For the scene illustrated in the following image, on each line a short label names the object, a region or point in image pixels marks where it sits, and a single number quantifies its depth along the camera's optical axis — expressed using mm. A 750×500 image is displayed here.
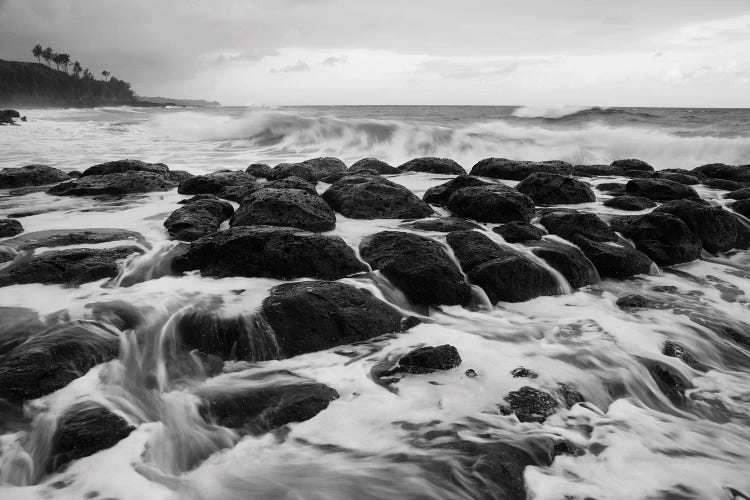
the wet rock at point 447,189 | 7523
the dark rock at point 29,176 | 8609
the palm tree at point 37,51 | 88875
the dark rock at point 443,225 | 6074
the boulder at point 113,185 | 7828
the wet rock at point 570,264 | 5410
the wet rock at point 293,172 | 9109
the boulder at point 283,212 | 5707
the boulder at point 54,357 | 3059
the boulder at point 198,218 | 5723
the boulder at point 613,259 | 5698
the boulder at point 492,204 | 6582
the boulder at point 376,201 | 6633
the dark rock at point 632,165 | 11860
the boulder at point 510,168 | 9680
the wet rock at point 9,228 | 5531
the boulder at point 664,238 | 6141
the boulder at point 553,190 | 7930
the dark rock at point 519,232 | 5938
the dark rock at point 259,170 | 9438
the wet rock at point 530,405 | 3182
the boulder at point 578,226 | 6090
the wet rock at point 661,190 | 8414
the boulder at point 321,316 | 3900
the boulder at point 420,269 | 4785
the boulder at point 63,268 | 4480
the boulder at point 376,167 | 10578
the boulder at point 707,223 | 6664
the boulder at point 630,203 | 7656
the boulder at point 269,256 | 4742
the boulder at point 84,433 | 2713
